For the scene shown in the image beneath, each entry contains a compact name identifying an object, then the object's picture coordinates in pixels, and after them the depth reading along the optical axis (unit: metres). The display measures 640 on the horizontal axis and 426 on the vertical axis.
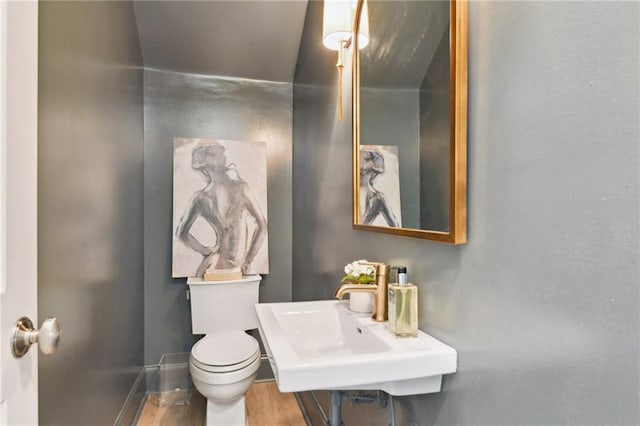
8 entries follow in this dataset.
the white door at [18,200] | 0.55
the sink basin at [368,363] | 0.83
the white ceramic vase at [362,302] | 1.28
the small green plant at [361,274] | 1.28
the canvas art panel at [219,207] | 2.52
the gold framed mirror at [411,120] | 0.88
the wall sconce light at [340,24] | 1.56
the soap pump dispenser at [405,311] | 1.01
